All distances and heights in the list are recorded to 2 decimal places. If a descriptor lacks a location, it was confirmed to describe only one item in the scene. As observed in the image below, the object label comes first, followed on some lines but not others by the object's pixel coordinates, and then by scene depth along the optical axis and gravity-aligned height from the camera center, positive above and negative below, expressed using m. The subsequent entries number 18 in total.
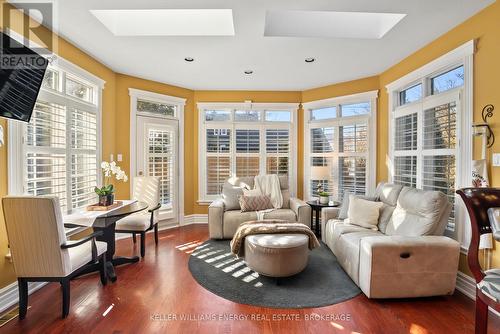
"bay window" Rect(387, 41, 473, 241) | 2.47 +0.47
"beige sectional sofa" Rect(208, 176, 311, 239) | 3.79 -0.84
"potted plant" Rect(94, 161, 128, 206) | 2.90 -0.34
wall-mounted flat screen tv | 2.01 +0.78
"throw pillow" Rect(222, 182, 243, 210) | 4.06 -0.55
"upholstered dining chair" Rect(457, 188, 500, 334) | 1.50 -0.43
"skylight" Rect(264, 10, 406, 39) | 2.69 +1.61
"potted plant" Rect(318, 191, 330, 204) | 3.98 -0.56
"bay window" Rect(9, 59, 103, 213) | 2.36 +0.26
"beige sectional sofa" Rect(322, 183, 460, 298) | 2.17 -0.88
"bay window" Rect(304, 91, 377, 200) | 4.09 +0.39
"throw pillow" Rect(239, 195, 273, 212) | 3.96 -0.65
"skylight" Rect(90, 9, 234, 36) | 2.67 +1.63
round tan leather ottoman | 2.42 -0.94
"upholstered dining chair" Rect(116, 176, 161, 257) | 3.13 -0.71
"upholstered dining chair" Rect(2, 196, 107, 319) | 1.85 -0.64
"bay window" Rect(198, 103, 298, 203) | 4.89 +0.41
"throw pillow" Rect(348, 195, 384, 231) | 3.05 -0.63
